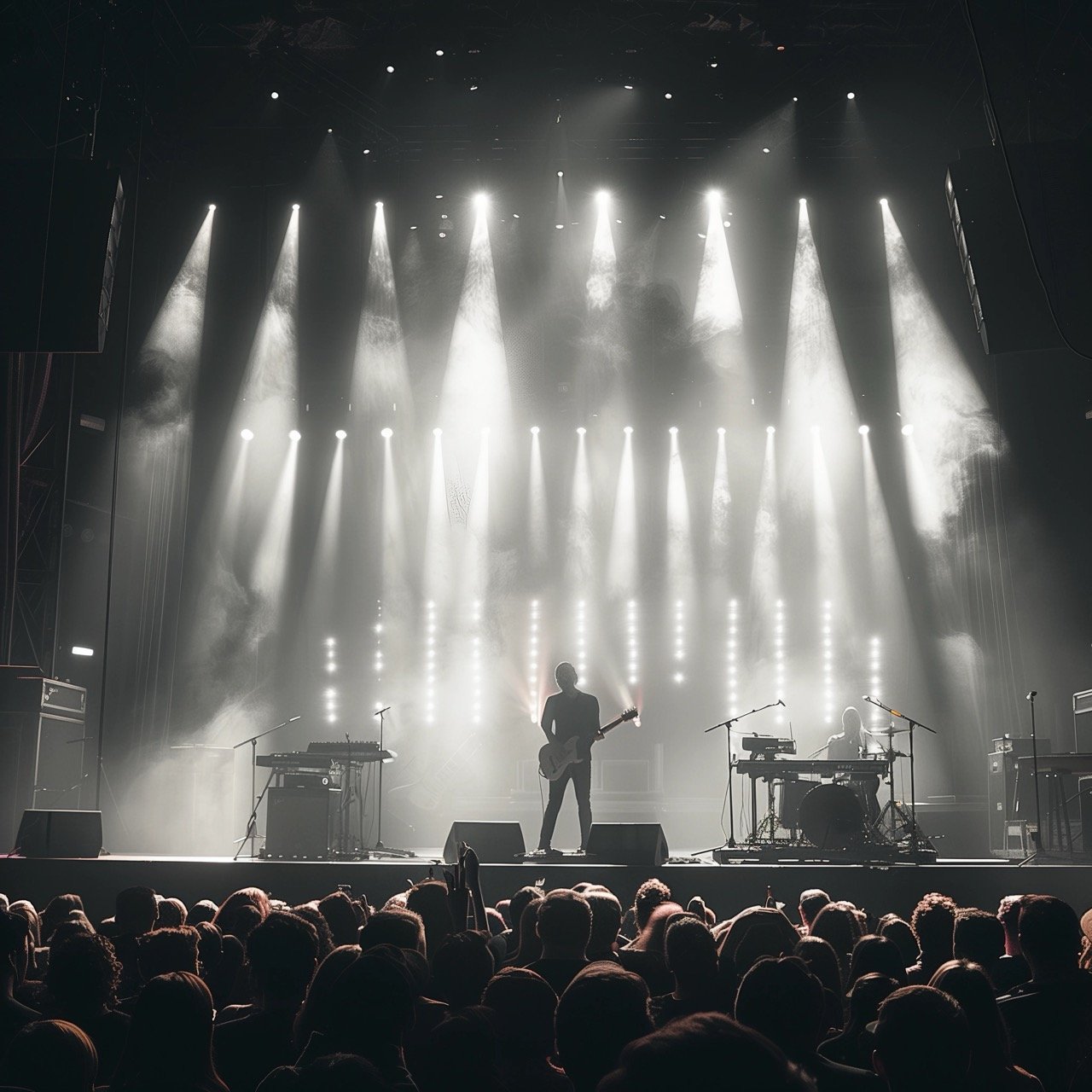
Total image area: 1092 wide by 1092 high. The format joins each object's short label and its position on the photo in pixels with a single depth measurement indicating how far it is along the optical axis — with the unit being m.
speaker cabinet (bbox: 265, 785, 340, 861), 9.25
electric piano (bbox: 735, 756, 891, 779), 9.33
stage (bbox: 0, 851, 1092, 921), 7.36
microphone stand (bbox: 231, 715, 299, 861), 9.13
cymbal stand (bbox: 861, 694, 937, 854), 8.03
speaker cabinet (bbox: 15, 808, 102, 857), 8.05
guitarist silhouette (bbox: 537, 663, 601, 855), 9.34
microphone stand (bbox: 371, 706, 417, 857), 9.95
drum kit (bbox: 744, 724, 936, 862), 8.47
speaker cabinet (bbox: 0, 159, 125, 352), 8.62
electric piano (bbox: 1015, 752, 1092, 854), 9.14
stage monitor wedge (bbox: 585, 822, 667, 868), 7.82
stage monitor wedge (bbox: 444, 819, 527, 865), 8.12
